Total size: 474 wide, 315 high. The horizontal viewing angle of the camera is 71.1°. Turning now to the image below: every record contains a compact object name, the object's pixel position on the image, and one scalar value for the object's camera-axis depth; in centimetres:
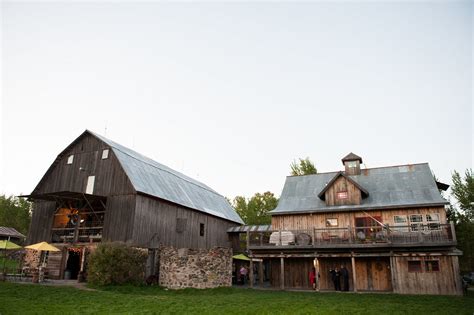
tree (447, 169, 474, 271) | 3164
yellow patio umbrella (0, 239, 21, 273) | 2098
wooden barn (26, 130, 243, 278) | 2294
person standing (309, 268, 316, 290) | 2111
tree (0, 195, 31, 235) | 5494
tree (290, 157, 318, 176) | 4278
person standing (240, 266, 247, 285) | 2604
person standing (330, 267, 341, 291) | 2022
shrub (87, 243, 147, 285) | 1795
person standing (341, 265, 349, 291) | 1986
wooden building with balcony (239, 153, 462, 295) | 1878
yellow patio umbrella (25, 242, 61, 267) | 2011
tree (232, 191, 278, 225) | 5181
